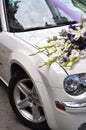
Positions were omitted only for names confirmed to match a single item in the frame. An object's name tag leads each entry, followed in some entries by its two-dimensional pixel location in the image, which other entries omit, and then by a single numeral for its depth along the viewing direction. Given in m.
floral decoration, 3.39
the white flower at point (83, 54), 3.41
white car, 3.32
